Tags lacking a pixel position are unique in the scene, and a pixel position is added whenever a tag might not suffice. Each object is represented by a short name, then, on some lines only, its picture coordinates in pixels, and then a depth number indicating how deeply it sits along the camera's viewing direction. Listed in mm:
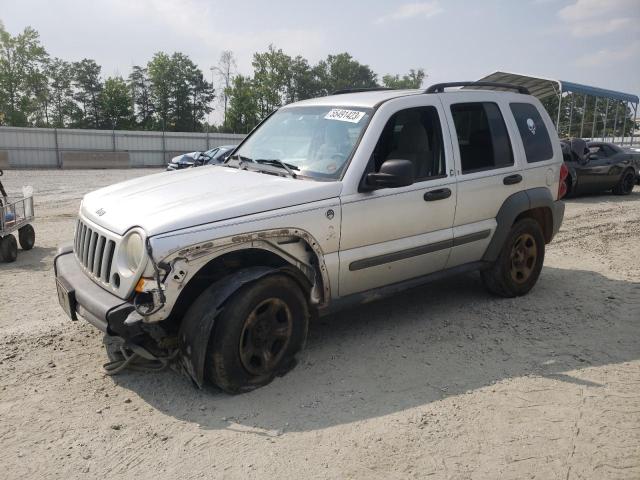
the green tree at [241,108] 50531
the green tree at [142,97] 58188
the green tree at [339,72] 83069
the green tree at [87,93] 55906
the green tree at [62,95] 54212
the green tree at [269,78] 54531
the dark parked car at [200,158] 18023
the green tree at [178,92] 58156
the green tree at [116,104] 52344
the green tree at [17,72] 46188
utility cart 7215
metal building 19000
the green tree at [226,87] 50344
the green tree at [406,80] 86562
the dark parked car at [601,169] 13320
